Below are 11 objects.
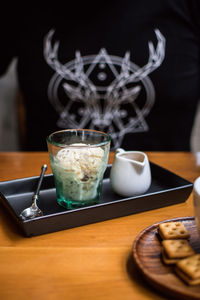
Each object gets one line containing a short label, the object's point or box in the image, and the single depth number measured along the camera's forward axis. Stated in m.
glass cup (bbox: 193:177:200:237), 0.57
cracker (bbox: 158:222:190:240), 0.63
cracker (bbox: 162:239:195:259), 0.56
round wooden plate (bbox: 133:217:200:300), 0.51
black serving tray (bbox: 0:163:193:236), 0.70
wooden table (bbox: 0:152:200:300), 0.54
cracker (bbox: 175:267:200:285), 0.51
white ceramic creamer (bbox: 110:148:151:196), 0.81
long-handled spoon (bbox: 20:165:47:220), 0.73
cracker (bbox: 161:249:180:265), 0.56
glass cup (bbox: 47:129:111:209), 0.75
